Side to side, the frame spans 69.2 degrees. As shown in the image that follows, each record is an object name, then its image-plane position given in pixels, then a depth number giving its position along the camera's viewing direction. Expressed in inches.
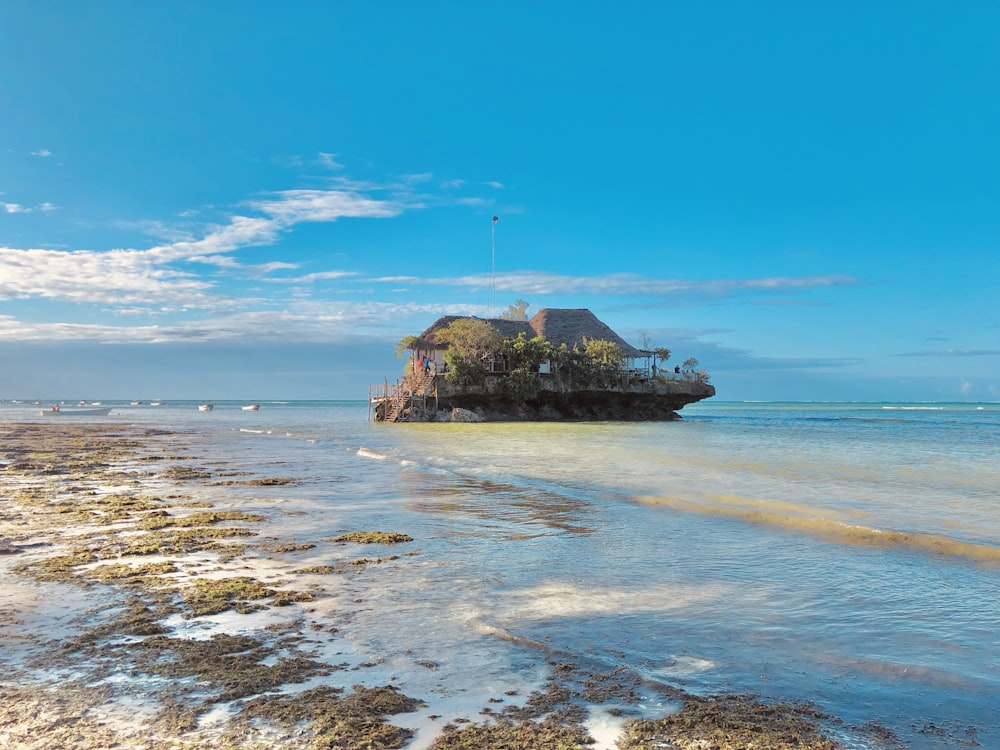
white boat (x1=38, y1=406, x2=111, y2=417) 2701.8
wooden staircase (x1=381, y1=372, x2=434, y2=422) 2065.7
